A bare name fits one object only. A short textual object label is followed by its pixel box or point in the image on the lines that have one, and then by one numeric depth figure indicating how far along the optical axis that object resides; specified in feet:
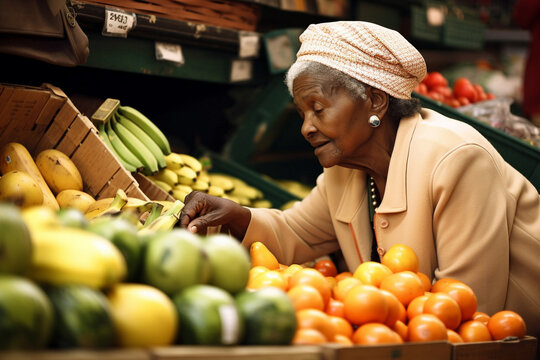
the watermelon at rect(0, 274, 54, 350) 3.30
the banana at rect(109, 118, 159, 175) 10.37
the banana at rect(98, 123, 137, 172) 9.92
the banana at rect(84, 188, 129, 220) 7.20
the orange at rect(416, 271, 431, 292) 6.64
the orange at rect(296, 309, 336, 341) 4.70
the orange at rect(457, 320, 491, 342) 5.81
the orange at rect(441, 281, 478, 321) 6.07
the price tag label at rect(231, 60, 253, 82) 13.15
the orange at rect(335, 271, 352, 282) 7.11
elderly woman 7.71
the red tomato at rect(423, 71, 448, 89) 16.03
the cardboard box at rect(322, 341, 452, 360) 4.29
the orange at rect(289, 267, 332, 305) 5.39
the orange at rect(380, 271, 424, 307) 5.88
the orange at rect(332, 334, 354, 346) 4.84
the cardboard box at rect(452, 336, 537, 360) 5.42
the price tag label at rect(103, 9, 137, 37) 10.05
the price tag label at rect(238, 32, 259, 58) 12.89
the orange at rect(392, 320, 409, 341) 5.44
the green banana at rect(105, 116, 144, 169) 10.18
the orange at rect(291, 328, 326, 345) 4.48
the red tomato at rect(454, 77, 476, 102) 16.03
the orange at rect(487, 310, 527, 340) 5.98
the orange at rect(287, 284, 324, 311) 5.03
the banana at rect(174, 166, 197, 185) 11.59
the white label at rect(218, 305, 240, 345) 4.01
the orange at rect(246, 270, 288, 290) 5.69
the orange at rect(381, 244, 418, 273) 6.66
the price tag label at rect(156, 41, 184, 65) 11.28
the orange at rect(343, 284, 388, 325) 5.11
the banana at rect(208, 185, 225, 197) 11.95
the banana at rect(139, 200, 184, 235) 6.87
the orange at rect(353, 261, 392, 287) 6.12
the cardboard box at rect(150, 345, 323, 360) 3.58
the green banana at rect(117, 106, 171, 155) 11.11
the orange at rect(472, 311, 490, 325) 6.28
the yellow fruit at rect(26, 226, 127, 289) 3.76
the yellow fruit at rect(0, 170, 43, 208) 7.34
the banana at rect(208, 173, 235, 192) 12.70
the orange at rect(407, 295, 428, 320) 5.68
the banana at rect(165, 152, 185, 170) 11.65
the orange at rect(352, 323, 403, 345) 4.93
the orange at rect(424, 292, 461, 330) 5.62
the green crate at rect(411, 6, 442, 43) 17.52
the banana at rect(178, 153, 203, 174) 12.07
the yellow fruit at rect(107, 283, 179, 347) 3.77
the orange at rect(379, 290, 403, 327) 5.35
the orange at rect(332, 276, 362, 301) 5.74
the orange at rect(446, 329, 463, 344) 5.62
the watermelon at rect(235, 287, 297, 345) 4.19
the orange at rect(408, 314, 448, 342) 5.26
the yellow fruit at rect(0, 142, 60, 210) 8.36
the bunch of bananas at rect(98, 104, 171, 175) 10.21
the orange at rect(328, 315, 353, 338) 5.04
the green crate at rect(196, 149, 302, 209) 13.46
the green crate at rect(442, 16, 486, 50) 18.79
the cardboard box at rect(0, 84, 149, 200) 8.76
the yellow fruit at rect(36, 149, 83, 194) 8.78
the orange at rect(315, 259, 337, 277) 8.16
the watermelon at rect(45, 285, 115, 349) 3.55
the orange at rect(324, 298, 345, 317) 5.37
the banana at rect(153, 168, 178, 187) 11.24
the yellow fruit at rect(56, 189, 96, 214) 8.48
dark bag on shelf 7.43
